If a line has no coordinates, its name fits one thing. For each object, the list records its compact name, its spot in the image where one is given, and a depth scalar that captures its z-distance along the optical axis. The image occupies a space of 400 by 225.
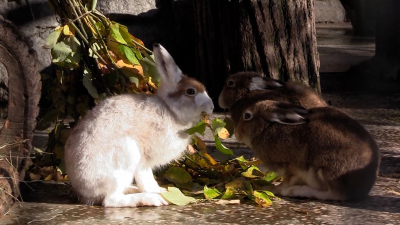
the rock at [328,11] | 24.75
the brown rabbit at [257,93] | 7.35
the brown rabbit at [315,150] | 6.25
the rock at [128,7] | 11.48
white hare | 5.97
